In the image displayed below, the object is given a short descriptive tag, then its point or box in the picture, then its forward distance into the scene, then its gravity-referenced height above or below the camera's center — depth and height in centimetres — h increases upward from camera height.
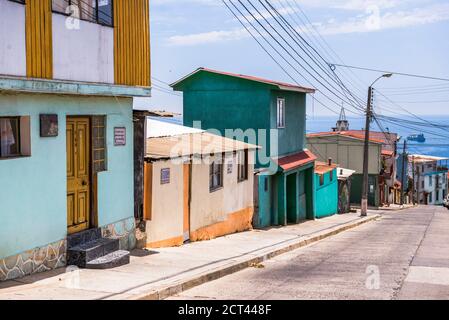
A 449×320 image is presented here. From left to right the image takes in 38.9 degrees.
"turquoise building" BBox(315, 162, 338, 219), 3139 -315
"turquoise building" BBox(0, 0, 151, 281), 923 -1
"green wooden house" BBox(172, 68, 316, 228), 2353 +47
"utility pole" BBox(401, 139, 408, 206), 5750 -483
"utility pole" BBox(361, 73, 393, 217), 3447 -199
